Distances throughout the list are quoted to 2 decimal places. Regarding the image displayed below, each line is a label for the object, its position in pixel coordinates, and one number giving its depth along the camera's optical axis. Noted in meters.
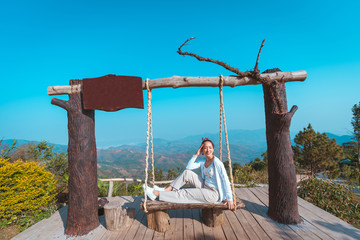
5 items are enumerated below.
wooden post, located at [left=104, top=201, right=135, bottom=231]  3.01
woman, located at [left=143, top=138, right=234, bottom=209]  2.82
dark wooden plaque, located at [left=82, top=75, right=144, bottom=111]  3.03
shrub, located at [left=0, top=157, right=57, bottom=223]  3.69
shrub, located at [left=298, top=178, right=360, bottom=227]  4.39
